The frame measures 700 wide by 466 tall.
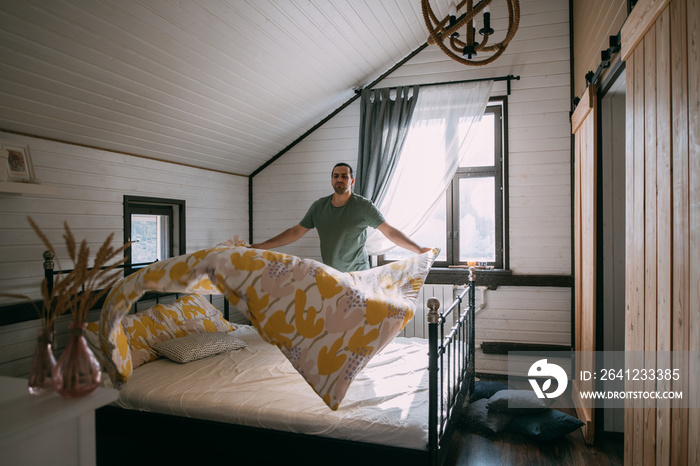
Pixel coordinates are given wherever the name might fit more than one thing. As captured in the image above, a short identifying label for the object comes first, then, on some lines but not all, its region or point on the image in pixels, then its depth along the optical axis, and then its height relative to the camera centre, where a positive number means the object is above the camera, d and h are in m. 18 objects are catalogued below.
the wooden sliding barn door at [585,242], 2.84 -0.09
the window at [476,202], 4.14 +0.27
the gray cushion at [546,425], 2.83 -1.22
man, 3.41 +0.05
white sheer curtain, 4.10 +0.71
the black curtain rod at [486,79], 4.02 +1.34
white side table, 1.00 -0.44
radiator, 4.17 -0.67
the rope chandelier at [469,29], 1.62 +0.78
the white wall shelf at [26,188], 2.35 +0.24
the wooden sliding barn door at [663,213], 1.30 +0.06
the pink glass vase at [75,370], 1.15 -0.35
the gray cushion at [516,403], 3.03 -1.15
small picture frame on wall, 2.41 +0.38
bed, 1.95 -0.84
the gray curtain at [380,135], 4.23 +0.90
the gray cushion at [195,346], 2.77 -0.71
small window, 3.38 +0.03
